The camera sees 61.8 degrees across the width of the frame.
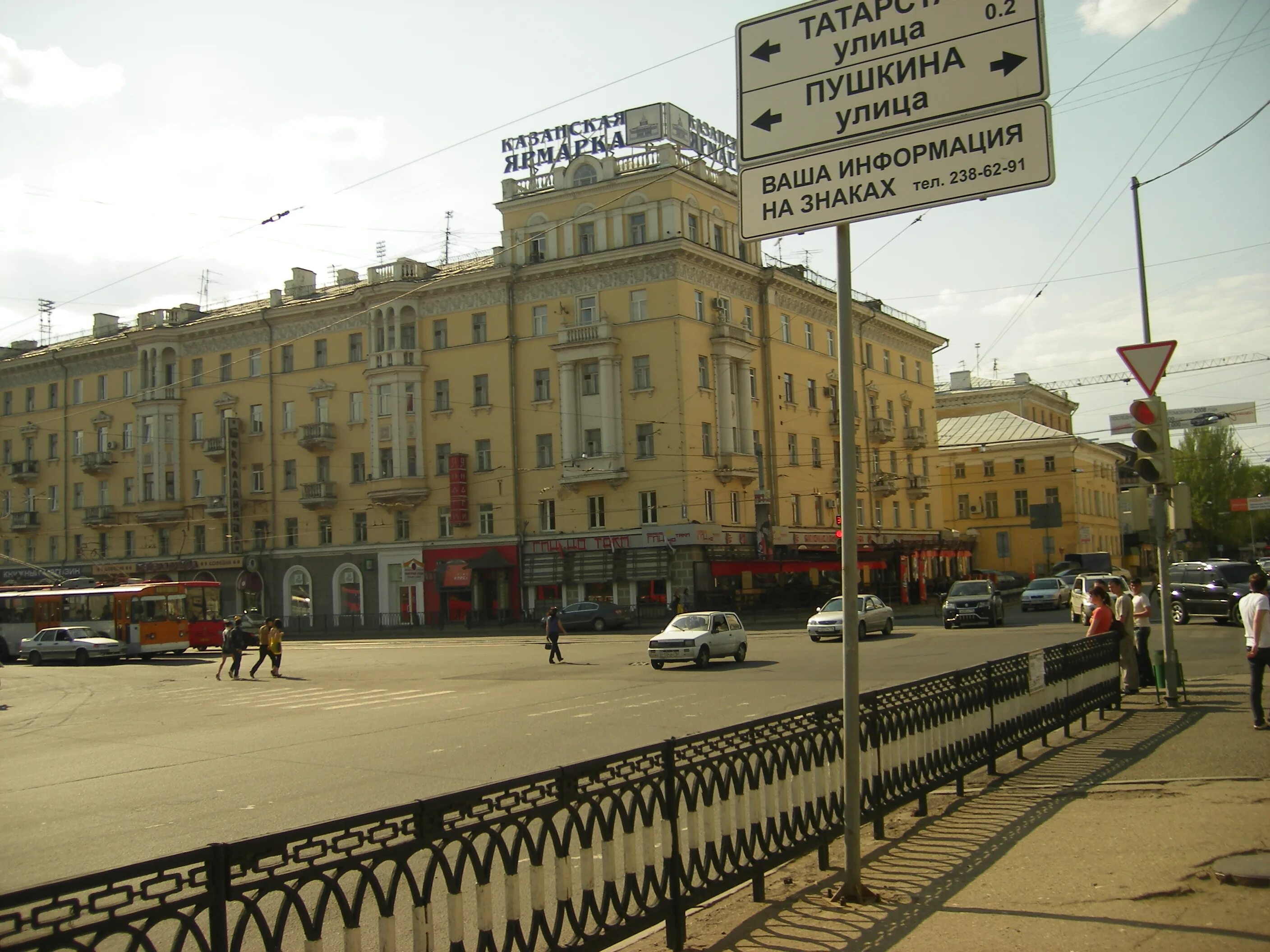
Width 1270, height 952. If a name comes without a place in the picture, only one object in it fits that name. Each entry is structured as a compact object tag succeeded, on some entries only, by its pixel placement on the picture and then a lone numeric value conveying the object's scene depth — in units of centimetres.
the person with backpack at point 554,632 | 3066
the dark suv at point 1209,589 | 3175
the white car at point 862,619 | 3350
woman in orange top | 1520
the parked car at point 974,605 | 3766
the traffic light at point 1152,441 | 1341
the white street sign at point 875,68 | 577
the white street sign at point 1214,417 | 5525
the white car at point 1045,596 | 4706
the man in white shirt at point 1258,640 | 1195
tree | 8612
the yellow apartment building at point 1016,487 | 7950
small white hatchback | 2698
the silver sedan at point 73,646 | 4041
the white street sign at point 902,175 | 566
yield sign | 1308
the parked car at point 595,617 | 4694
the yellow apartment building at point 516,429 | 5084
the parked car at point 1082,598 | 3525
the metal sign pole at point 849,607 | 619
